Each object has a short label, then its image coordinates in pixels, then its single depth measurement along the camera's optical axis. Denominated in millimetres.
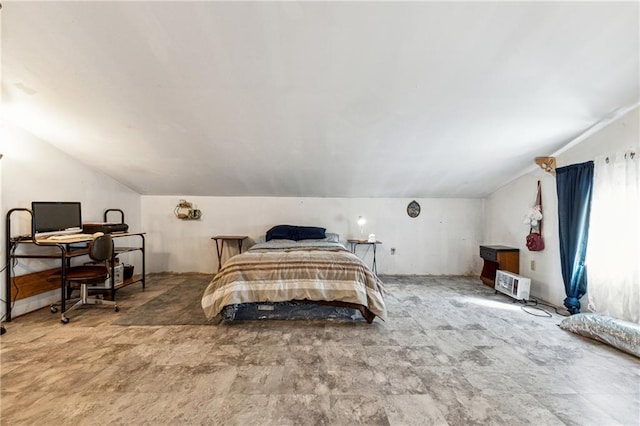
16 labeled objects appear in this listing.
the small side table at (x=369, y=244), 4737
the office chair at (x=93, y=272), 2852
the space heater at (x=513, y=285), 3486
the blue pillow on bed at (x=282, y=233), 4641
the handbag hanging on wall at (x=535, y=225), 3643
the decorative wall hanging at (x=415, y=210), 5082
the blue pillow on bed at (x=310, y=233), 4648
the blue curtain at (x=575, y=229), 2984
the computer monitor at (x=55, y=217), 2916
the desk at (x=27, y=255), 2709
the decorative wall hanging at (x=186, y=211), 4965
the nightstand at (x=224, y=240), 4618
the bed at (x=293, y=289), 2748
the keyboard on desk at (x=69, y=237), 2807
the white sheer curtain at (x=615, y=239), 2533
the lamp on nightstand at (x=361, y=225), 4920
